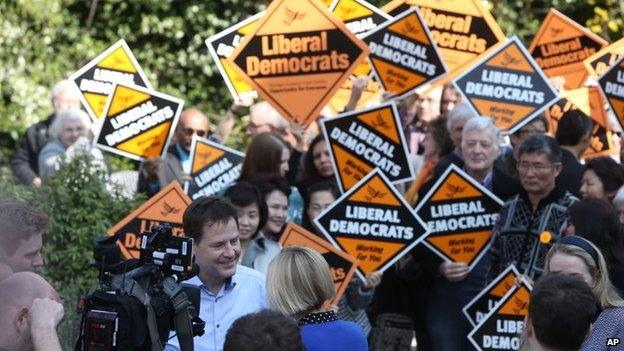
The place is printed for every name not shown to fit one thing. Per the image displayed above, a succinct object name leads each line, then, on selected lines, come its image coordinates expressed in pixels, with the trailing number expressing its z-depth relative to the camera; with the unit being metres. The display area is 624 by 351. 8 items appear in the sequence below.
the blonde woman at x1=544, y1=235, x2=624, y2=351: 6.10
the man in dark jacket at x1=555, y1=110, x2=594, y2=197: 10.58
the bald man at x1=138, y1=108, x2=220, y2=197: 11.19
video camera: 5.29
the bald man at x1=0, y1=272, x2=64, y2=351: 5.16
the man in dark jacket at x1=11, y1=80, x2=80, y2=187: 12.65
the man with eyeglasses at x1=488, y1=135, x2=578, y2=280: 8.98
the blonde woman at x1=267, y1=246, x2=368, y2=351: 5.95
